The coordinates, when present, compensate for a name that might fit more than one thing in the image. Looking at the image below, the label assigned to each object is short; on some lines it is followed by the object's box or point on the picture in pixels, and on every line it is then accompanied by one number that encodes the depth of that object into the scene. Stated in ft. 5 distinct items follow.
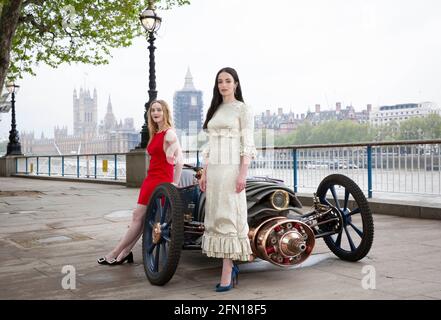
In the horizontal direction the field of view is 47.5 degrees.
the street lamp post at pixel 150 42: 43.91
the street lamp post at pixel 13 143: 93.81
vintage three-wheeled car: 13.26
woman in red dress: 16.14
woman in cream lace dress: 12.84
